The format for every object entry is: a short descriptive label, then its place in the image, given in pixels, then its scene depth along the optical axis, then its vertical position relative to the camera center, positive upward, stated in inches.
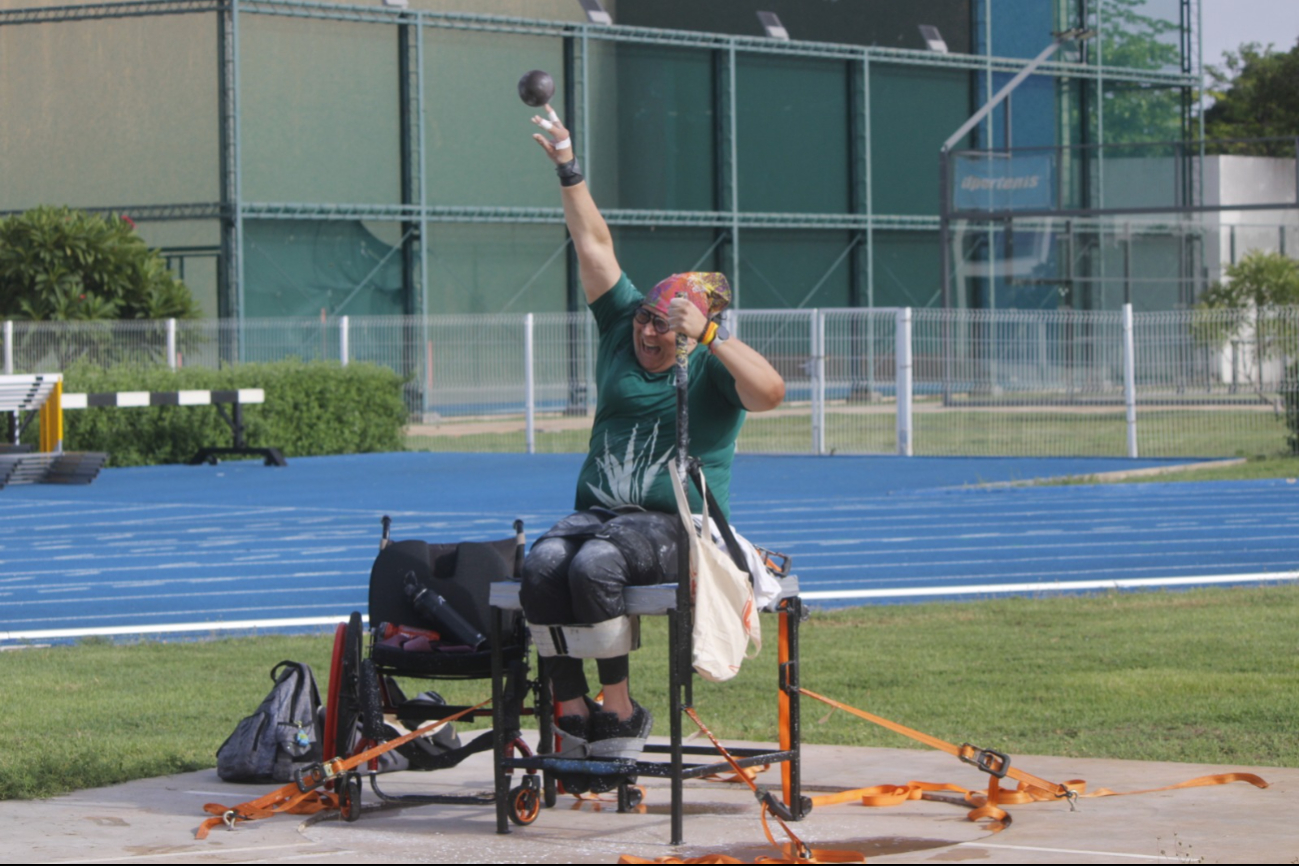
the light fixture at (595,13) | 1585.9 +336.3
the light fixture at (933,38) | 1752.0 +342.6
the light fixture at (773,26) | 1689.2 +344.5
